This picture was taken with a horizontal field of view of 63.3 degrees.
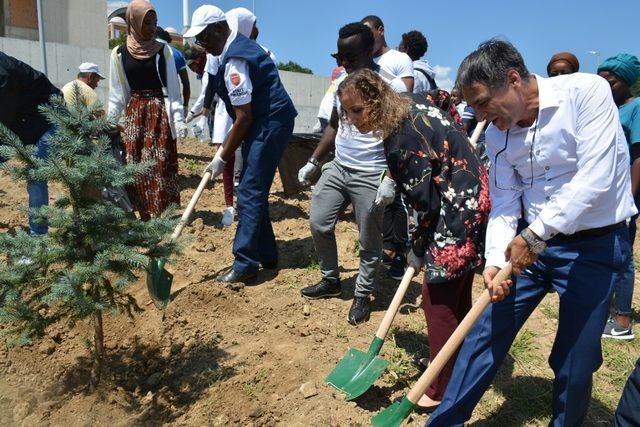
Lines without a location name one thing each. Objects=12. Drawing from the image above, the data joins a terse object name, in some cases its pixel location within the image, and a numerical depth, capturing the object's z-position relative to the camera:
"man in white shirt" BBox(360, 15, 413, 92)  3.68
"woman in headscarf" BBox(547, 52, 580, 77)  4.13
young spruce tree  2.31
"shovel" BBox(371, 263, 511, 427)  2.02
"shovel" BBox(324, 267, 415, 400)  2.57
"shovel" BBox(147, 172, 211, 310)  3.20
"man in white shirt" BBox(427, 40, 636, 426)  1.77
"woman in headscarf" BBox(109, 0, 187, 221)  4.17
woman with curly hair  2.24
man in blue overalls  3.46
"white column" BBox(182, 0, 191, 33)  13.97
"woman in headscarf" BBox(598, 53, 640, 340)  3.12
